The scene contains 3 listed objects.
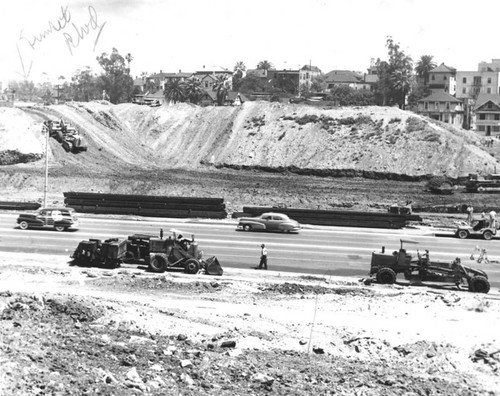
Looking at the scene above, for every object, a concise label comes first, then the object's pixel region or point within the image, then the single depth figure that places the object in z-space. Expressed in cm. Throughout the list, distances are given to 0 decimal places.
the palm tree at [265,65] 17158
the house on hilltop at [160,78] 17950
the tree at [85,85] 17330
